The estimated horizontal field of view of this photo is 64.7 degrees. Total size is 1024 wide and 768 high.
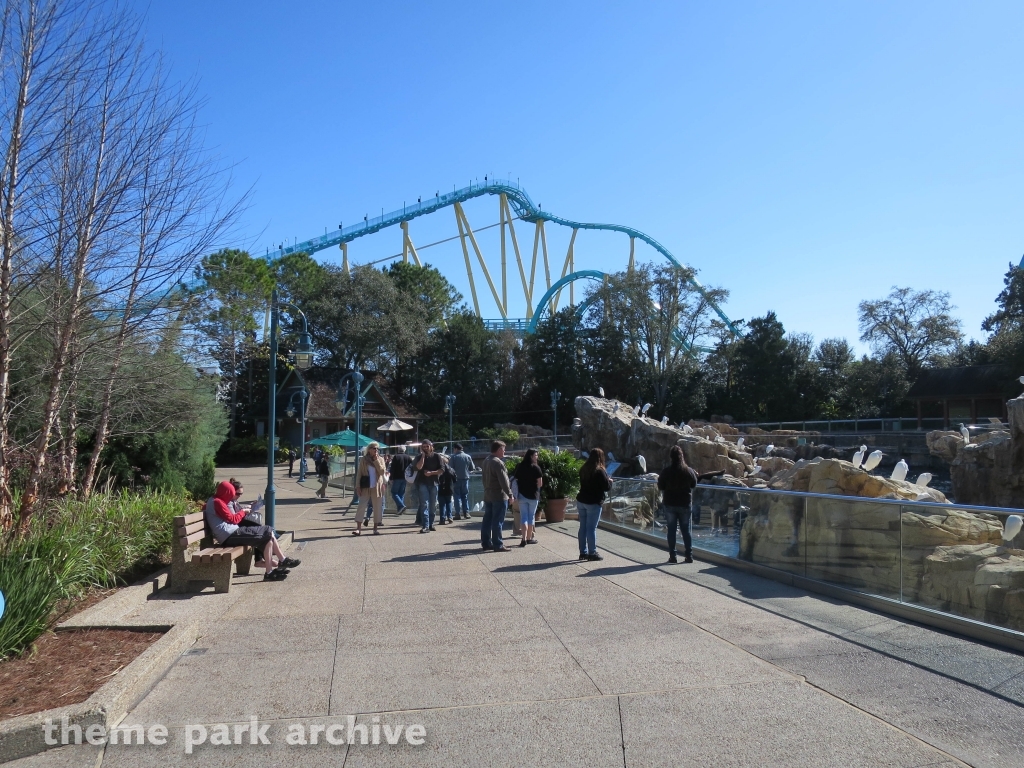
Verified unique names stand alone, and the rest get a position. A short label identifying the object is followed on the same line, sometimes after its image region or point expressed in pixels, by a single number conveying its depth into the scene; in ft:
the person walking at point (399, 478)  58.85
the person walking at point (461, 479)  56.18
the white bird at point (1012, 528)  21.03
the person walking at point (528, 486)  40.91
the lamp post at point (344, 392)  83.71
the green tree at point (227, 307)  31.50
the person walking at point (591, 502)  36.40
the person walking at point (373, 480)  46.91
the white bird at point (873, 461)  46.14
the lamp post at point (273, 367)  44.65
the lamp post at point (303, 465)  120.26
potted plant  53.01
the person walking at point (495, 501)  40.27
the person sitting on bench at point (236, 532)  31.32
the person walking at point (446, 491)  53.42
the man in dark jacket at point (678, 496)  35.35
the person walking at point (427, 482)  48.88
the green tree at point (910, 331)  212.02
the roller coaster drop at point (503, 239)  209.26
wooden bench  29.30
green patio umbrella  107.55
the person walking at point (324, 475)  84.53
